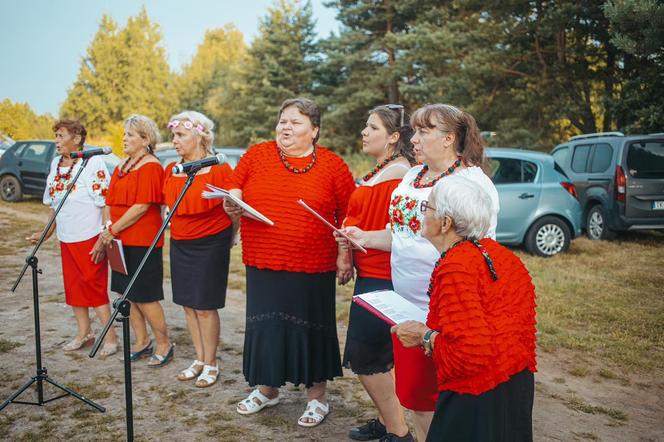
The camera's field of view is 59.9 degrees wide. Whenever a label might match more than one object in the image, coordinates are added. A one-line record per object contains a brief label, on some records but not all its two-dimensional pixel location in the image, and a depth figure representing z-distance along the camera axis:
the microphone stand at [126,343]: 2.71
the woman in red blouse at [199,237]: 4.21
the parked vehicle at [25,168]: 14.56
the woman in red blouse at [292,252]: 3.57
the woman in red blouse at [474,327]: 2.00
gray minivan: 10.10
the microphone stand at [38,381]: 3.74
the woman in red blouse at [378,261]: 3.26
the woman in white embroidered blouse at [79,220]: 4.88
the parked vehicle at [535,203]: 9.45
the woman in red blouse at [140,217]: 4.56
